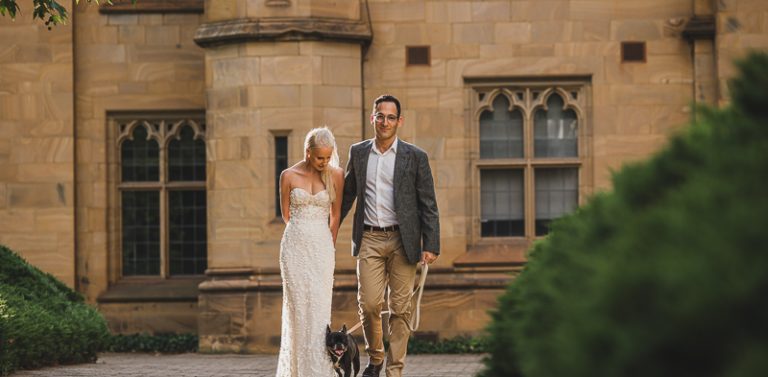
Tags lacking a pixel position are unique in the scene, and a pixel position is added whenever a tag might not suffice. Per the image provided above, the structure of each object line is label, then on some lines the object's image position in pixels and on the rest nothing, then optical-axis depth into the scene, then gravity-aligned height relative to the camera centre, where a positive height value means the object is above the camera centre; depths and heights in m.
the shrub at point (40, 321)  18.03 -0.79
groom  15.67 +0.00
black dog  15.17 -0.83
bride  15.43 -0.18
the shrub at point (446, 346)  24.67 -1.33
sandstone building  24.92 +1.33
